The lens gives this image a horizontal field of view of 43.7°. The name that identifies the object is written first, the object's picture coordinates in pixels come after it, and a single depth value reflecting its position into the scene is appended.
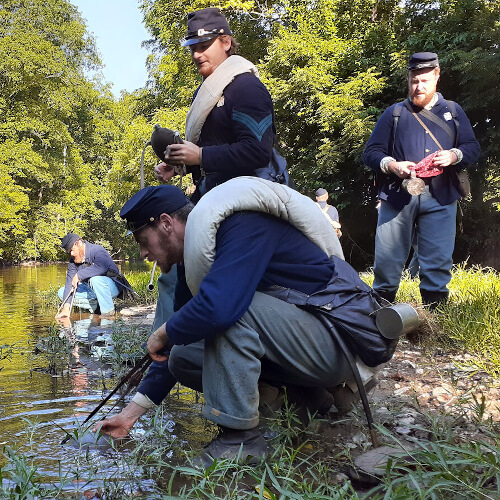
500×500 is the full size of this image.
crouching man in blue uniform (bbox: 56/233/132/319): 8.78
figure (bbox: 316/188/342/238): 12.93
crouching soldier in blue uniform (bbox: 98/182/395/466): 2.53
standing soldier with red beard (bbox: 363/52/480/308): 4.79
